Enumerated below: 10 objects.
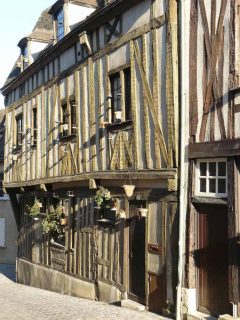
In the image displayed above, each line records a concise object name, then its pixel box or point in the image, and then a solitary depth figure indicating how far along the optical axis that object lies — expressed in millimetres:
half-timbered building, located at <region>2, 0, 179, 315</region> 8977
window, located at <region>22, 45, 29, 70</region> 16844
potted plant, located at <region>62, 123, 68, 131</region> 12922
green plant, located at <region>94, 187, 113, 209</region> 10781
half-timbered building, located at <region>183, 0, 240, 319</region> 7570
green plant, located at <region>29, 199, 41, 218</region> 14961
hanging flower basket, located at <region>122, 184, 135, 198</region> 9703
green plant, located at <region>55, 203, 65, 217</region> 13336
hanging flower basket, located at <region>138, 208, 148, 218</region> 9391
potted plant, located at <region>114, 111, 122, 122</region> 10250
